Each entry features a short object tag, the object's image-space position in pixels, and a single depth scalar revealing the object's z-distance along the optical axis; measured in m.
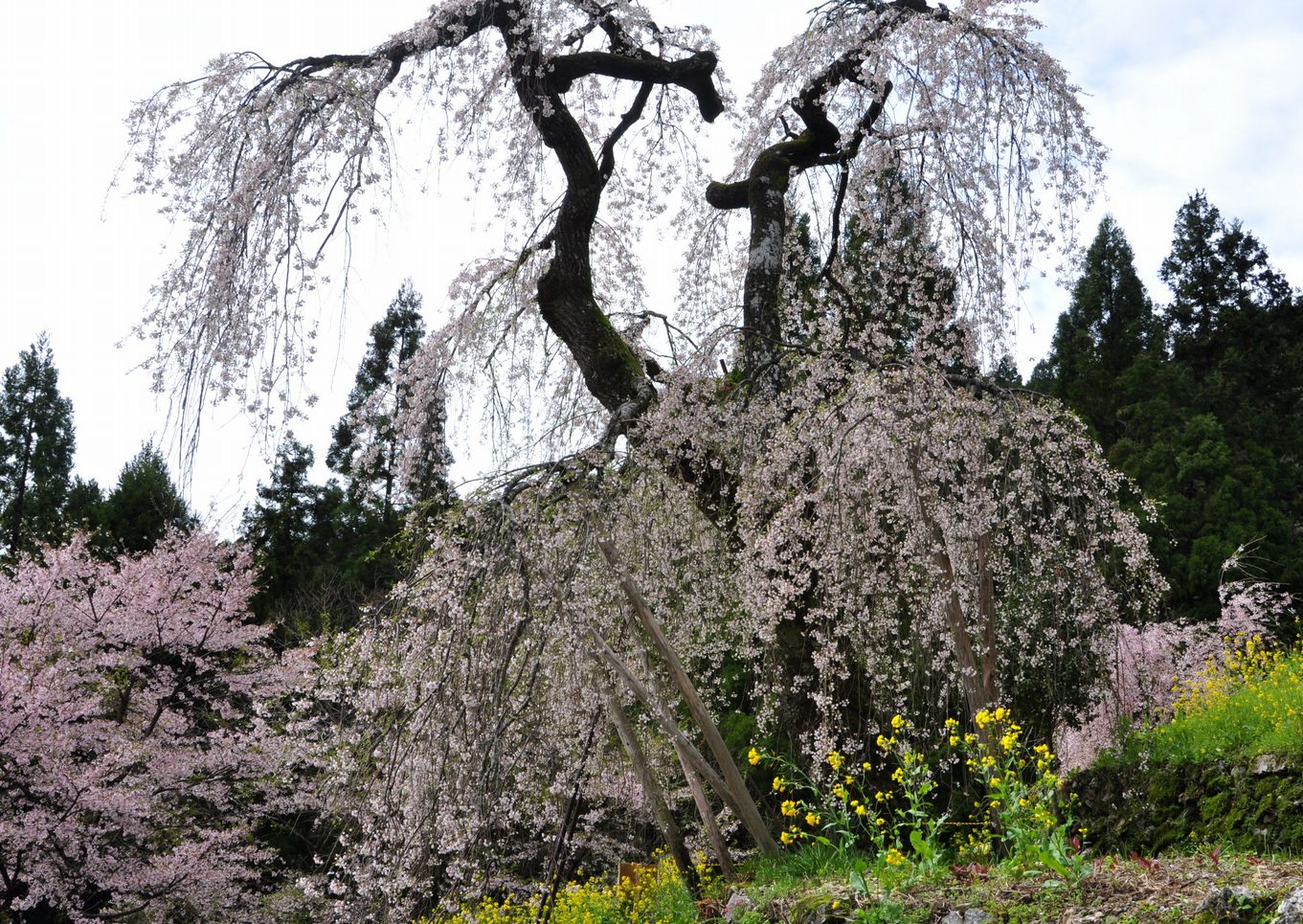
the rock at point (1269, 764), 5.38
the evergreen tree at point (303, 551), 15.83
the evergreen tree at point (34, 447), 18.72
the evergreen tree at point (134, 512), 17.08
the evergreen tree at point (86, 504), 17.45
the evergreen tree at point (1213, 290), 19.31
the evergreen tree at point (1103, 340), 18.56
